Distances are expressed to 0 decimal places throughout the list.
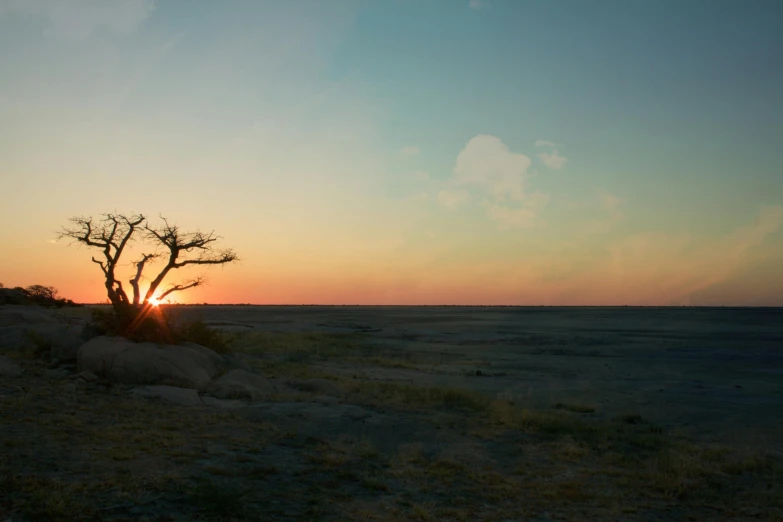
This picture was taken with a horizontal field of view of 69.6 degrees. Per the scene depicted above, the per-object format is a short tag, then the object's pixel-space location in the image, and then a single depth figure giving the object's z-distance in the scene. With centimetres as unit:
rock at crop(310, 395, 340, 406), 1730
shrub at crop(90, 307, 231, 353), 2016
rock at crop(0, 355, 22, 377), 1681
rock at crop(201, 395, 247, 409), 1568
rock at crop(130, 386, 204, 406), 1545
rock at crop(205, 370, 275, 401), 1727
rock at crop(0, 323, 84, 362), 2050
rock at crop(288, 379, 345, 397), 1951
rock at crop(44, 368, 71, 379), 1755
